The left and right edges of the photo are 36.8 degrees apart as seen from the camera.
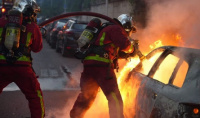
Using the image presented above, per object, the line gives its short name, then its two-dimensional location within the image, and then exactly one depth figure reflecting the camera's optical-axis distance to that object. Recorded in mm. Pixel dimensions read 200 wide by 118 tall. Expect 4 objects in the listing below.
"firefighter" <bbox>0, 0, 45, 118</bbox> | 3816
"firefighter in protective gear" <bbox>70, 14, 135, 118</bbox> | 4250
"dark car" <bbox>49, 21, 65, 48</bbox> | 18484
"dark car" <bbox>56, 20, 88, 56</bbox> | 14086
